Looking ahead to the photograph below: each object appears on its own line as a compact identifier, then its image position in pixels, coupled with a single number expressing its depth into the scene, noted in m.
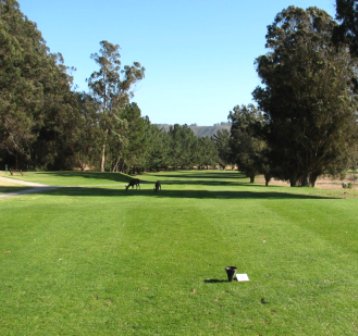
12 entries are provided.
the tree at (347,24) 25.94
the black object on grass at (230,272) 8.92
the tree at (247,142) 52.09
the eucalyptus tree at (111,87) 73.69
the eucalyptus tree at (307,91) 41.81
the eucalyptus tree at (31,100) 42.63
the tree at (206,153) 156.75
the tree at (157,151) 113.44
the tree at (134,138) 87.12
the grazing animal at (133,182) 32.38
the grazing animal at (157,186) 30.25
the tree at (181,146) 140.75
